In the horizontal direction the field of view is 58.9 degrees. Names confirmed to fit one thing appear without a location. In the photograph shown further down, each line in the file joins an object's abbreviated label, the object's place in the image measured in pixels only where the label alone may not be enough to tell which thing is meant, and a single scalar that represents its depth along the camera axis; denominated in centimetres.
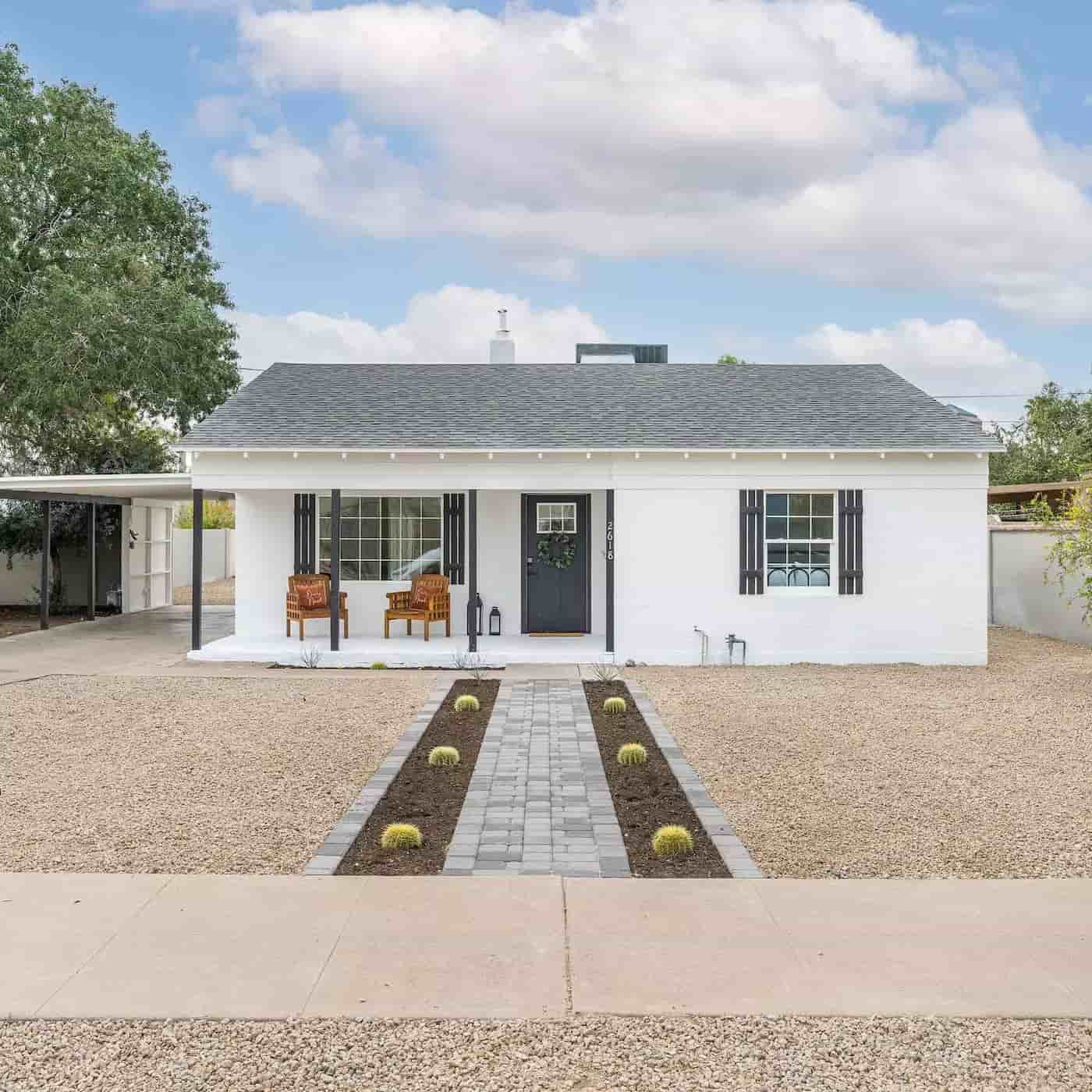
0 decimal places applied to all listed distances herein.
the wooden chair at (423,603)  1359
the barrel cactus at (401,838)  535
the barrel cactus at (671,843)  527
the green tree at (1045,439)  2811
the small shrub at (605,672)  1115
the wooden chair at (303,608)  1345
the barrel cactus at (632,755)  731
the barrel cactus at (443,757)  720
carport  1493
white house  1276
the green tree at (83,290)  1762
